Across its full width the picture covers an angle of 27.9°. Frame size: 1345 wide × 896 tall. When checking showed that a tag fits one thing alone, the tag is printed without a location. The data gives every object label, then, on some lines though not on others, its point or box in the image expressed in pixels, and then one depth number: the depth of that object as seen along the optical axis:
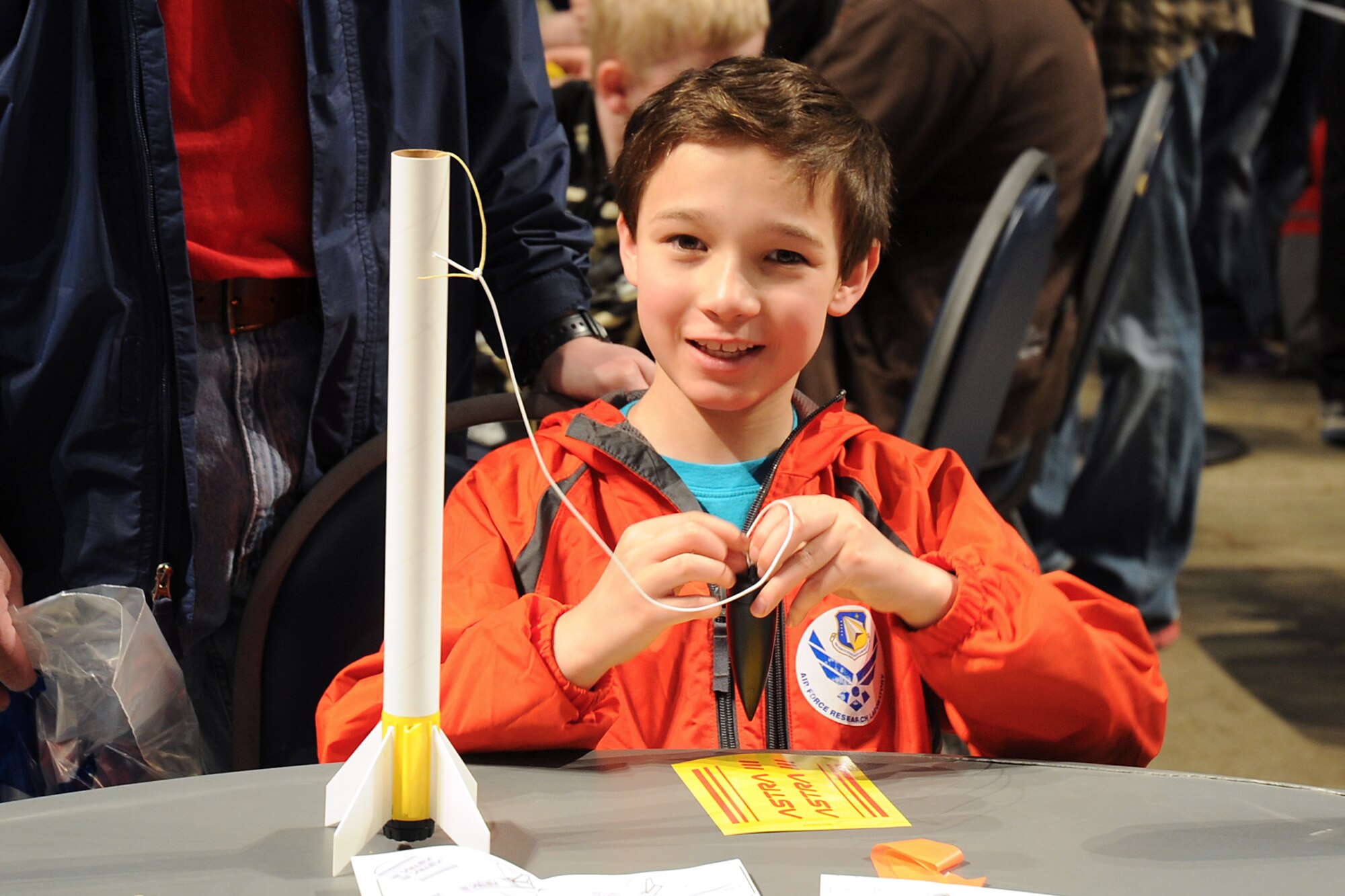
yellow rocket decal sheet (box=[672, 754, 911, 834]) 1.24
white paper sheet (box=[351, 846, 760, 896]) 1.16
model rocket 1.15
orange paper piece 1.19
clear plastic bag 1.47
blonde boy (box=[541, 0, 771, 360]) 2.24
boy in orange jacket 1.32
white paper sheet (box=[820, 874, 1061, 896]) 1.18
